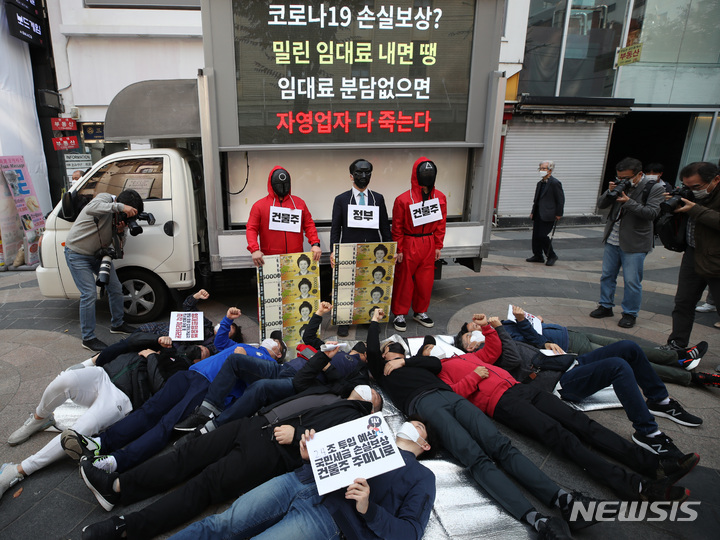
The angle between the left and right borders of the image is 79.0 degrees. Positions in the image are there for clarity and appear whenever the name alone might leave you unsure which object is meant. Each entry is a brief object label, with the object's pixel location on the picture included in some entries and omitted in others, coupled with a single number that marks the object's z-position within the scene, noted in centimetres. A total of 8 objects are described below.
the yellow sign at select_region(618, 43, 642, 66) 1091
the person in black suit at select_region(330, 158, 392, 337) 502
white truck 472
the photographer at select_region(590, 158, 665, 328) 521
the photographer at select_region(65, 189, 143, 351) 478
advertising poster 851
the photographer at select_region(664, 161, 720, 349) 416
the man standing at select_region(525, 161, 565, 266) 868
